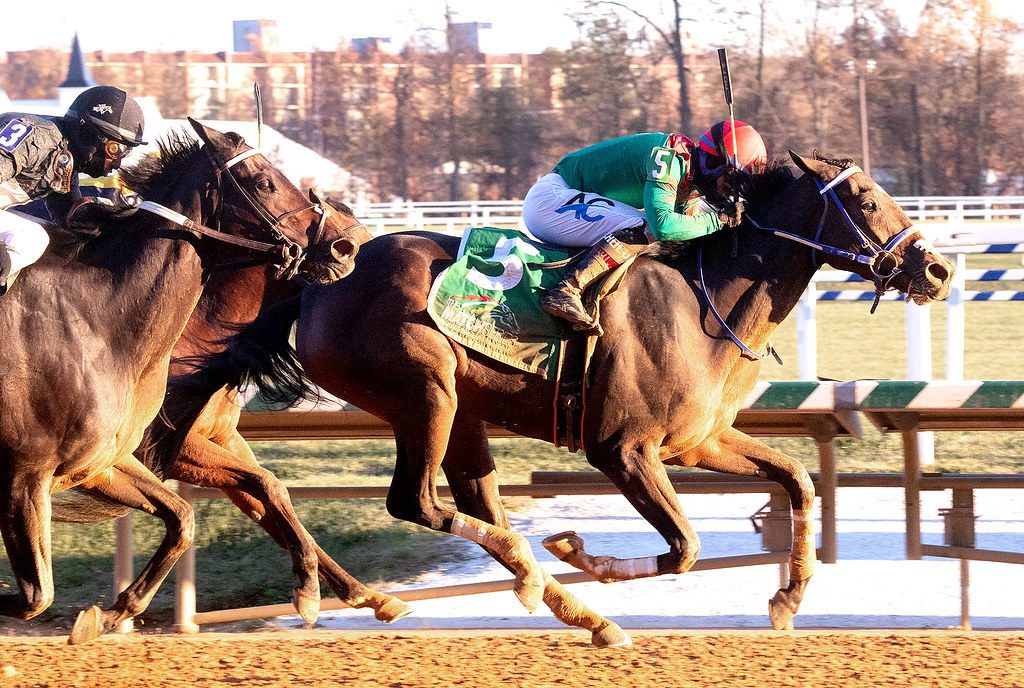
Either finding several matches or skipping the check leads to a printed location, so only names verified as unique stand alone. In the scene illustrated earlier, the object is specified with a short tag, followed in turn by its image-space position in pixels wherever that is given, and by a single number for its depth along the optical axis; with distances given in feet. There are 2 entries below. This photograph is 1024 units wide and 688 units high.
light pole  227.40
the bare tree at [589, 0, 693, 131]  207.10
